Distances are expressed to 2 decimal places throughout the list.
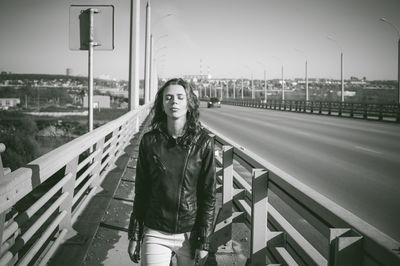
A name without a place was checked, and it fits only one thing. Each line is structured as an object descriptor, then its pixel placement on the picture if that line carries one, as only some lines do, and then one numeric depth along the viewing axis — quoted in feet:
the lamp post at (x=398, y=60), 110.43
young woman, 9.17
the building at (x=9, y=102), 358.84
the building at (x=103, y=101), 437.34
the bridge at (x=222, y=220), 6.94
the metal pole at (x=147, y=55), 87.56
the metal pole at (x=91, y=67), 24.71
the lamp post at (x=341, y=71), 141.54
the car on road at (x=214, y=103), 221.46
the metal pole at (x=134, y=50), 52.09
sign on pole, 24.73
